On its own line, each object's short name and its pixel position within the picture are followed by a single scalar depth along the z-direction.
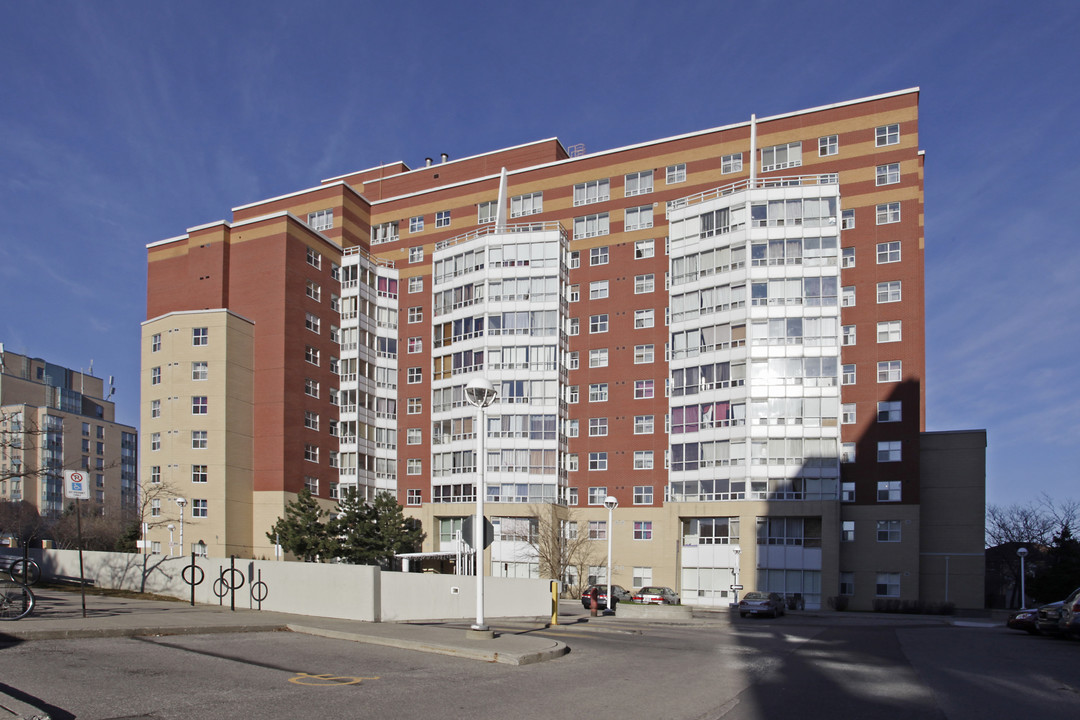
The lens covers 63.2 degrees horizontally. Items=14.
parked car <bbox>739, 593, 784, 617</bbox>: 44.47
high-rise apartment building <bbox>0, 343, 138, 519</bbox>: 138.62
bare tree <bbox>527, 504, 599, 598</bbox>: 63.50
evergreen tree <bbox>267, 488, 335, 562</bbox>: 58.84
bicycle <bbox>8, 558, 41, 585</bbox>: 22.06
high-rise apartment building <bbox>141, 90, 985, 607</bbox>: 59.25
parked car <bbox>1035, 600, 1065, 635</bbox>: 28.28
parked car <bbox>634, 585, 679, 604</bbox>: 49.70
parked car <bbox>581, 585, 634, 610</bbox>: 48.96
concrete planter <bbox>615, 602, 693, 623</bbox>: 38.75
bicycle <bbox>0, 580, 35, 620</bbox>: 16.98
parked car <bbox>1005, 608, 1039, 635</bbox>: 31.67
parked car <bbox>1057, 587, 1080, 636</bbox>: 26.12
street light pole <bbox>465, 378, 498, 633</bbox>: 19.83
